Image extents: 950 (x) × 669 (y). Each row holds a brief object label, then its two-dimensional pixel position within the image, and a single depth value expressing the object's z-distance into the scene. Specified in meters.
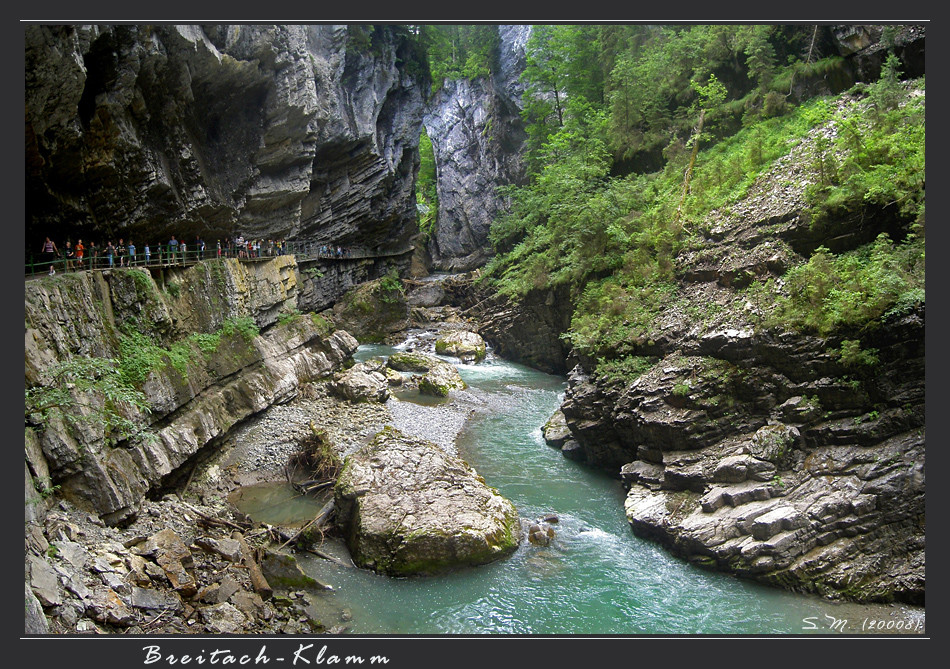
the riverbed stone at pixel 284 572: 10.88
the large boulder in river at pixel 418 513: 11.75
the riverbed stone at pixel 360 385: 21.50
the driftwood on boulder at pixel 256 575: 10.21
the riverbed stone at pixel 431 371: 23.52
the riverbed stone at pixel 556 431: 18.22
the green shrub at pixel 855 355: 11.56
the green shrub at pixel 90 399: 9.70
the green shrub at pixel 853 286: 11.52
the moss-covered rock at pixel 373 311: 33.00
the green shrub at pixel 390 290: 34.28
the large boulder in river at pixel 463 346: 29.04
